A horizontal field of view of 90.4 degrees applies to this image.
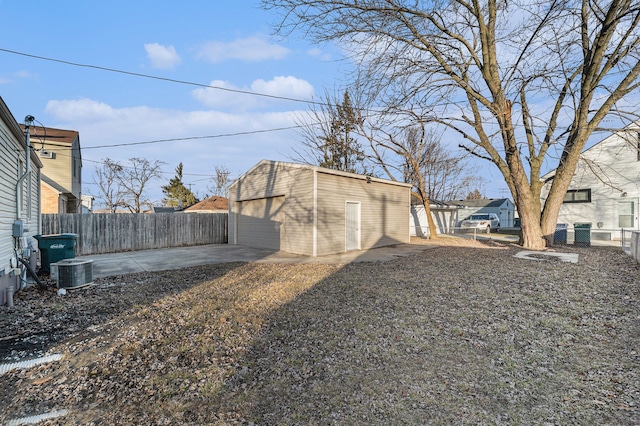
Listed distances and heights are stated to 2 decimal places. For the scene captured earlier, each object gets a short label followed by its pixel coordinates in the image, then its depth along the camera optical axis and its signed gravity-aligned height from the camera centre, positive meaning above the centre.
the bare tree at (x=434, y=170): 19.84 +3.02
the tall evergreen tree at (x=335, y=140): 18.12 +4.40
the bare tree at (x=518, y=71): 8.87 +4.36
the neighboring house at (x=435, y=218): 20.57 -0.36
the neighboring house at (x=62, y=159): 16.98 +2.92
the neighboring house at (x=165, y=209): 31.11 +0.30
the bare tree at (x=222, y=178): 37.44 +4.03
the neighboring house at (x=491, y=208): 31.97 +0.47
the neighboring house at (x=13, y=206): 5.05 +0.11
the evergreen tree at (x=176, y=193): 36.19 +2.17
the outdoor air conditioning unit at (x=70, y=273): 5.48 -1.08
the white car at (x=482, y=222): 22.34 -0.70
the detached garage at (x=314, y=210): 10.33 +0.10
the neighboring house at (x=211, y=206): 24.96 +0.49
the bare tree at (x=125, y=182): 27.39 +2.68
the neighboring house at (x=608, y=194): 15.07 +0.93
